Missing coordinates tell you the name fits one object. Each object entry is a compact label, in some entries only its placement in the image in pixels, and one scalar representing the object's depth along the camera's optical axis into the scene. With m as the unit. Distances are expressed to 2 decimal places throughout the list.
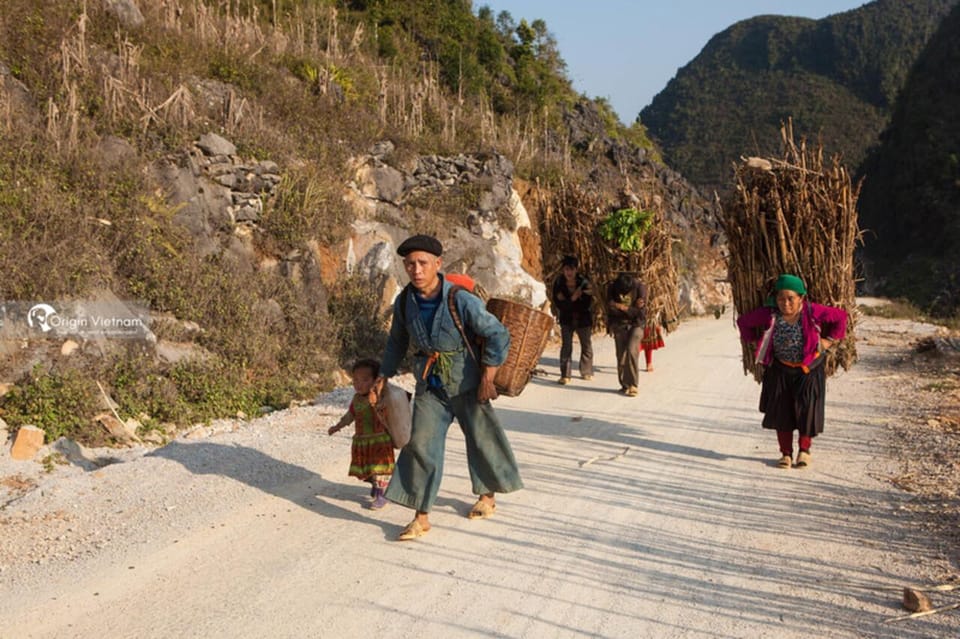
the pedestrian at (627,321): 9.02
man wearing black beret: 4.30
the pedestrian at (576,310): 10.19
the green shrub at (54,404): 5.77
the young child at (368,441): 4.78
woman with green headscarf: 5.81
